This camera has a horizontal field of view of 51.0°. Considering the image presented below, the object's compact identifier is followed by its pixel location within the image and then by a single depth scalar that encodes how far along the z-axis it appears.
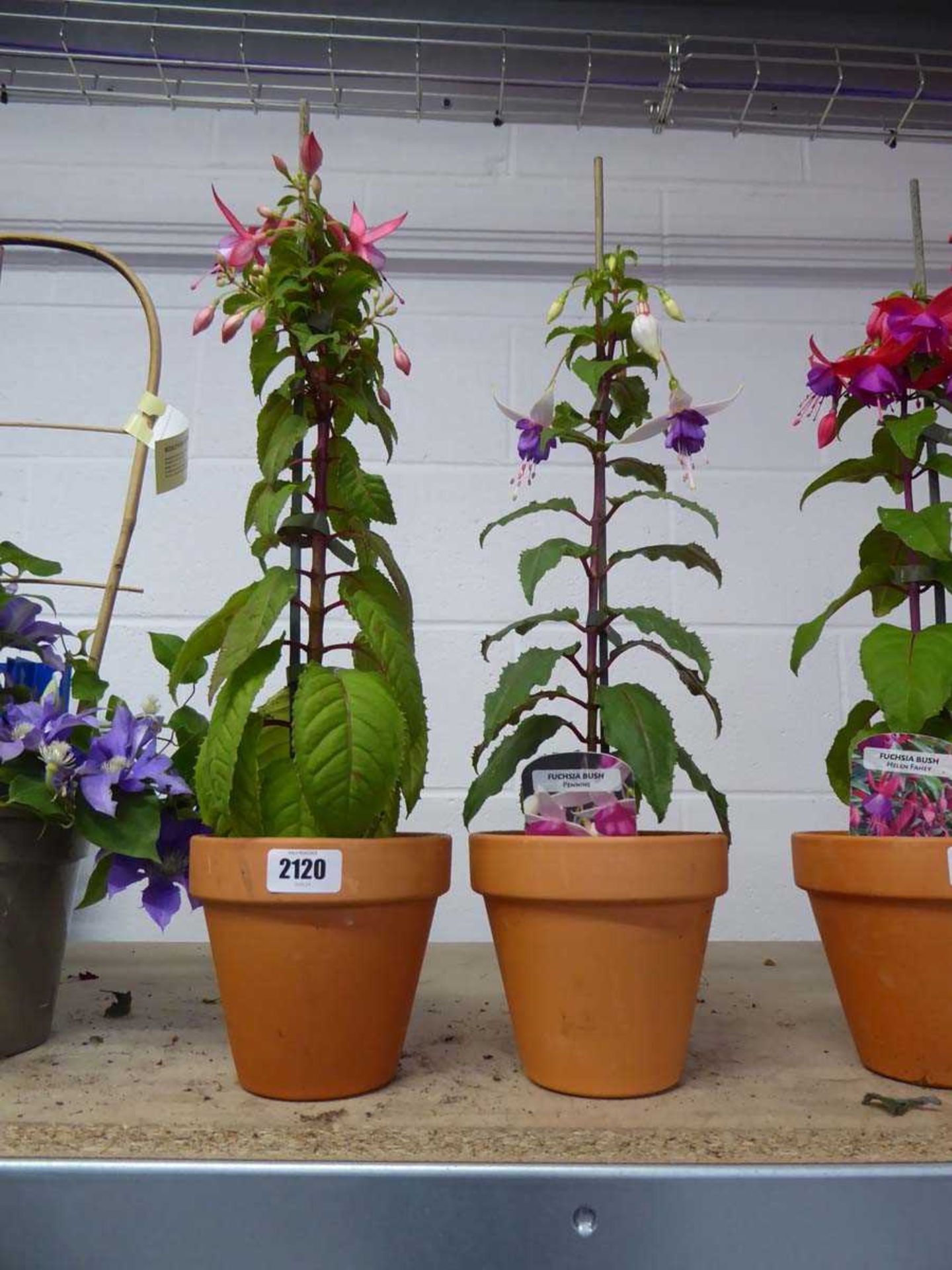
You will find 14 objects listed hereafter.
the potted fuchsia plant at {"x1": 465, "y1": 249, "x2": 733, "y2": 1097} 0.74
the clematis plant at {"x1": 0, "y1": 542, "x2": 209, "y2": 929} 0.82
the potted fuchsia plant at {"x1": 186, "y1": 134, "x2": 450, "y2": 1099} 0.72
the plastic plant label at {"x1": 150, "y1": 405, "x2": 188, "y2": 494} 0.94
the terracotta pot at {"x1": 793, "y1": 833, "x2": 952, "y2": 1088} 0.74
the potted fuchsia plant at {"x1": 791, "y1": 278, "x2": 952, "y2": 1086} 0.75
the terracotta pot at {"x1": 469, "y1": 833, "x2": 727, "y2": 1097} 0.73
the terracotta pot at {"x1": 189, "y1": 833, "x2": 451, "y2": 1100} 0.71
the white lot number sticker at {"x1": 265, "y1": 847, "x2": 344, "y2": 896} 0.71
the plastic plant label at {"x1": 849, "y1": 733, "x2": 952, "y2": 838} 0.78
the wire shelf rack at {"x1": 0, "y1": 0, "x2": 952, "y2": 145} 1.64
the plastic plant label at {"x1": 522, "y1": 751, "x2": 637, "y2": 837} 0.78
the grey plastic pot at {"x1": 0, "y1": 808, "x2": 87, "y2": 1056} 0.83
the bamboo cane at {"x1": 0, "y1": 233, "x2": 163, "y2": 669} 1.01
